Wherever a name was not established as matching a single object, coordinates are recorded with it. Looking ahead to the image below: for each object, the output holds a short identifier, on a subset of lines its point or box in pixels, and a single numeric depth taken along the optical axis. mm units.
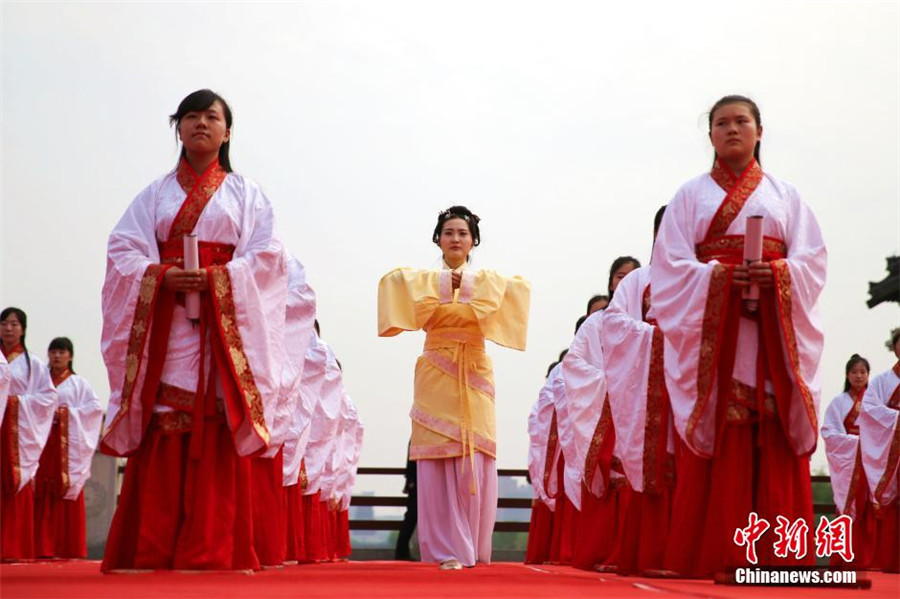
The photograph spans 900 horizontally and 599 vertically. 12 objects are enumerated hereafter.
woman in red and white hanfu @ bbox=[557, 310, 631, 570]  8281
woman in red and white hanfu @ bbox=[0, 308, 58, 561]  12211
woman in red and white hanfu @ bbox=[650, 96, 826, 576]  5703
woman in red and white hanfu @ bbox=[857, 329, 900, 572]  11555
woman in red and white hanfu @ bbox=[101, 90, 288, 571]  5918
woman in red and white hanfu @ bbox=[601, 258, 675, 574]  6742
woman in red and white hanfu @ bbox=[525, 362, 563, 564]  13477
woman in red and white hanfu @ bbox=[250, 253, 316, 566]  7336
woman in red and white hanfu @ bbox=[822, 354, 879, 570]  12227
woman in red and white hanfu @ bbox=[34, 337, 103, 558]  13625
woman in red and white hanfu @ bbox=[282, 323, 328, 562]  10242
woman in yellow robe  8273
